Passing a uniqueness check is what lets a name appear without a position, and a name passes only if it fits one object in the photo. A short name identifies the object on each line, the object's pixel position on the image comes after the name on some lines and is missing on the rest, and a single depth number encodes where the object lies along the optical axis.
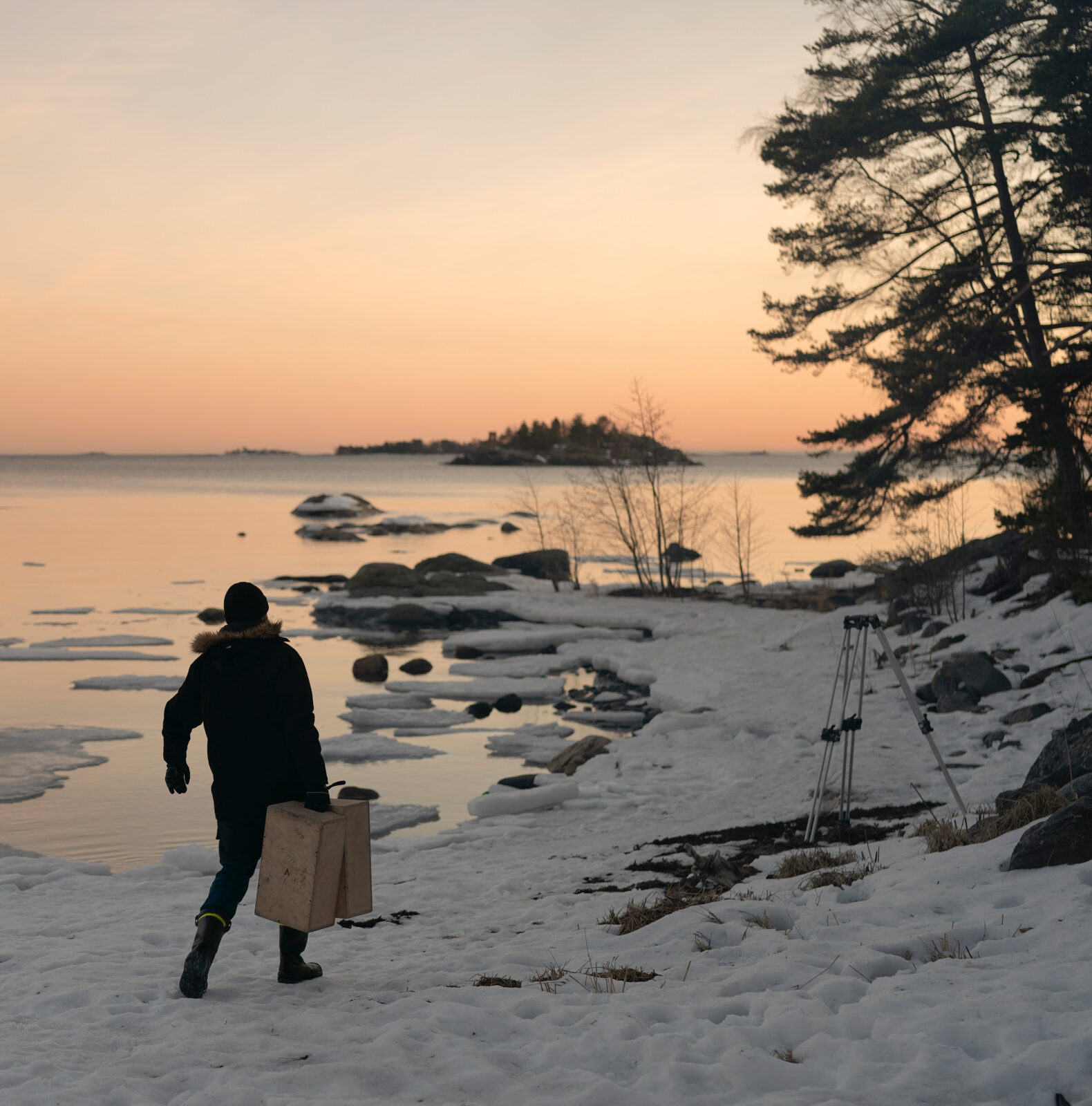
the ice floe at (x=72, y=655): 20.58
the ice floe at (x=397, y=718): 15.78
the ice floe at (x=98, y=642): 21.80
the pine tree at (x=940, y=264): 15.54
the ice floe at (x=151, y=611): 27.67
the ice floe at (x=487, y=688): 18.00
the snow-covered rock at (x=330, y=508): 67.94
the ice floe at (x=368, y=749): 13.76
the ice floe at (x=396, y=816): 10.82
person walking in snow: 5.38
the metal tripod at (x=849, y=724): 8.22
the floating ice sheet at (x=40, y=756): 12.09
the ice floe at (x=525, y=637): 23.17
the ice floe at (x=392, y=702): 17.00
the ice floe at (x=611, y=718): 16.42
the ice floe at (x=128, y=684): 18.12
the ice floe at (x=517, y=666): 20.20
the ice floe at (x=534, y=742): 14.16
